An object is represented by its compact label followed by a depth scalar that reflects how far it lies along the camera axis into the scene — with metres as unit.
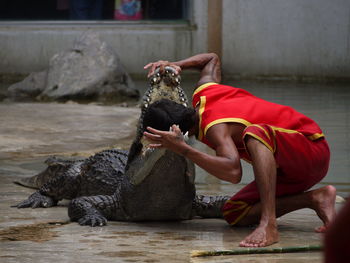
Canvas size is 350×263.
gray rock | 23.70
